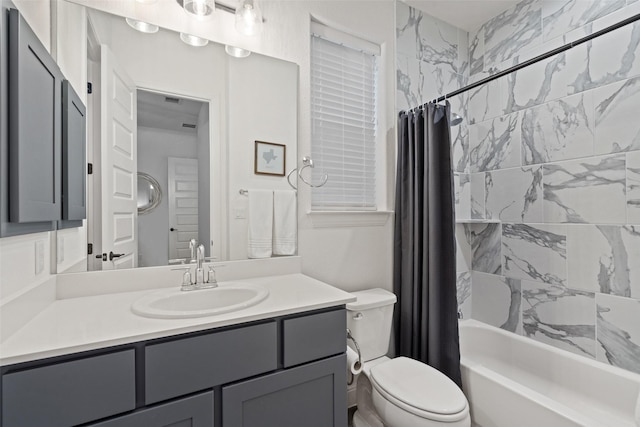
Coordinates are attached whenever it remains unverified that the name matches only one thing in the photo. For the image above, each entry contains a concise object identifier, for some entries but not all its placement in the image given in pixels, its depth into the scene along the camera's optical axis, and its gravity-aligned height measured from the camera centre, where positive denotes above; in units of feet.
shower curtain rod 4.22 +2.46
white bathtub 4.48 -3.01
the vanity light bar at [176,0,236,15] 5.14 +3.37
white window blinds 6.30 +1.87
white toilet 4.21 -2.65
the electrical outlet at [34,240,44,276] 3.43 -0.54
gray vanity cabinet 2.57 -1.68
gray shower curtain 5.74 -0.65
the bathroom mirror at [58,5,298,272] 4.37 +1.13
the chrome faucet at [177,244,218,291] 4.49 -1.02
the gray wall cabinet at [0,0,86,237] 2.58 +0.70
